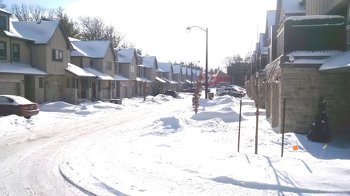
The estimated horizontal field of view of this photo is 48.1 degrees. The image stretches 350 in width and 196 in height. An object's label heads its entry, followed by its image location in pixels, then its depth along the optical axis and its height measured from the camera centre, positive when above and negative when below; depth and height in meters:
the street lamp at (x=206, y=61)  37.29 +1.62
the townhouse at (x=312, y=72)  15.98 +0.29
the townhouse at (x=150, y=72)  71.12 +0.90
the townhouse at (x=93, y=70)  41.78 +0.71
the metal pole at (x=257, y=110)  11.71 -0.98
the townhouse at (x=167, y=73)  87.95 +0.91
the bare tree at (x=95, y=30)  88.94 +10.53
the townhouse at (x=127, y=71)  56.72 +0.83
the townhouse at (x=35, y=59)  31.17 +1.44
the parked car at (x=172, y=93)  62.94 -2.58
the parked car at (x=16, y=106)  23.44 -1.91
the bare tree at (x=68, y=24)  72.88 +9.99
